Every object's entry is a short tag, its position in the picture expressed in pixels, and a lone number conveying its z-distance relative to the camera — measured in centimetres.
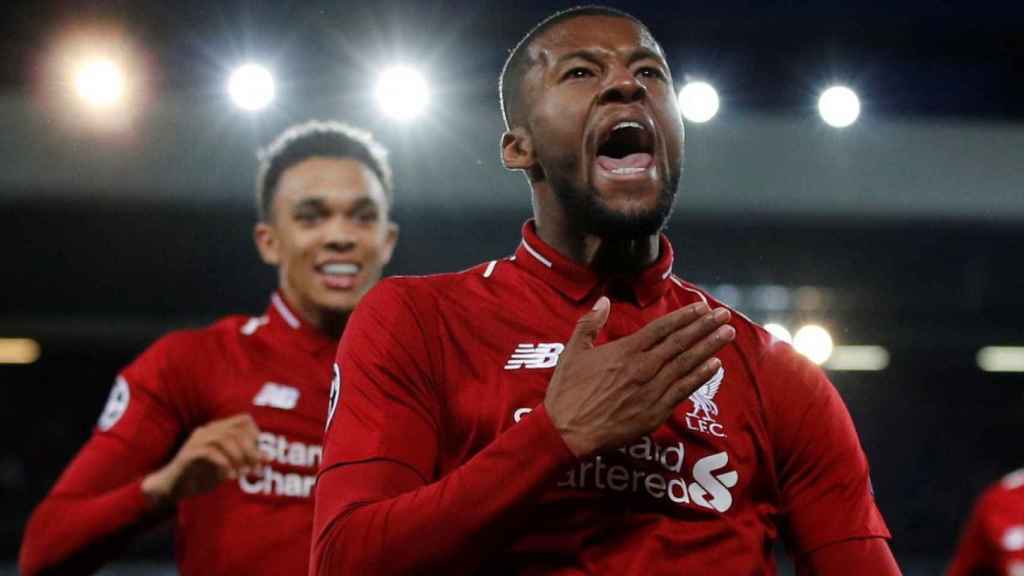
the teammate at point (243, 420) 252
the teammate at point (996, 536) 296
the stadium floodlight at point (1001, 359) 1112
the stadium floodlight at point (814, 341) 1010
